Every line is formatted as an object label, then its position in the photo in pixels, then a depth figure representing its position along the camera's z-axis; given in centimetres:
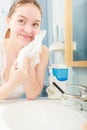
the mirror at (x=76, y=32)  109
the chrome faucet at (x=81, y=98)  87
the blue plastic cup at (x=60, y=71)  118
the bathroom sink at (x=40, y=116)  91
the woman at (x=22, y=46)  118
